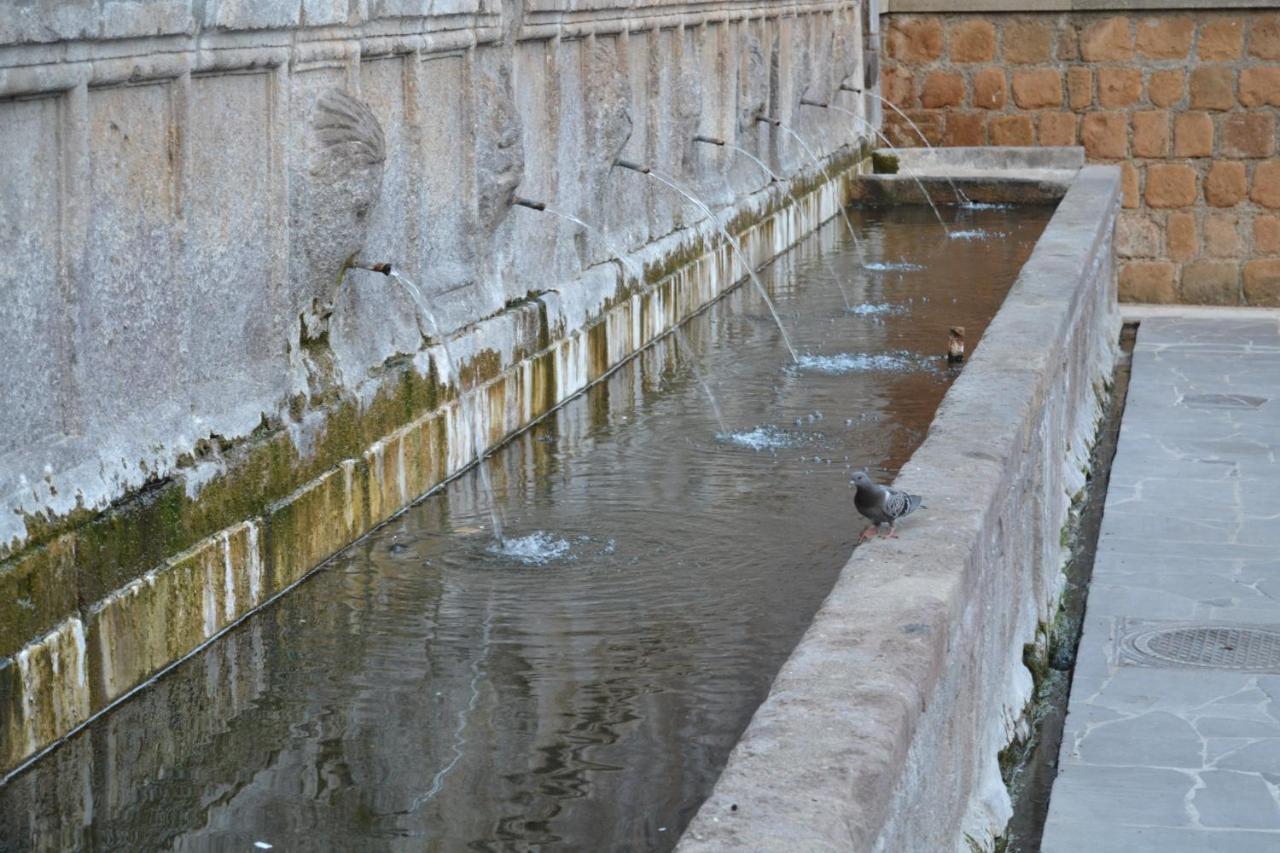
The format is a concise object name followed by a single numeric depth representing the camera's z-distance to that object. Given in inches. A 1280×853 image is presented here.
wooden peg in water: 335.3
